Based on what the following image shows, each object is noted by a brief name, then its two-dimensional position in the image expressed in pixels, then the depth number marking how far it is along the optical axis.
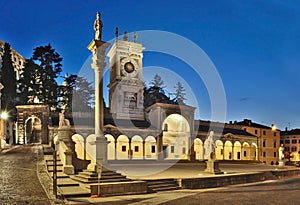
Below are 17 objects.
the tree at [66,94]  51.19
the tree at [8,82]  50.47
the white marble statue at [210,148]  22.30
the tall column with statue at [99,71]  16.02
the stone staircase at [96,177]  14.49
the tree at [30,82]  49.91
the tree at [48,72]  49.35
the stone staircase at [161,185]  15.36
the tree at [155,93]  71.12
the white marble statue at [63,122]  19.93
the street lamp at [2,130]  32.47
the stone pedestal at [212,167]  21.92
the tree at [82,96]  55.28
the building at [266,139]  64.57
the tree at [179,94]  79.19
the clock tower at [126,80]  54.36
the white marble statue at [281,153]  33.28
